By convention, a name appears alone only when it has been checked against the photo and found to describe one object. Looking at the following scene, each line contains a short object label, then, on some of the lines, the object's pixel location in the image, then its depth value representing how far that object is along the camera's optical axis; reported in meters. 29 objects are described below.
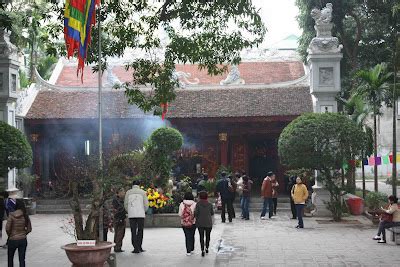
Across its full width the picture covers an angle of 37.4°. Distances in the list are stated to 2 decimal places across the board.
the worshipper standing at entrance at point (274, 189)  18.29
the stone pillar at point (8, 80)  19.47
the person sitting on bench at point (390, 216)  12.77
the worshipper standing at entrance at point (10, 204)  13.49
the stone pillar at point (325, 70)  19.12
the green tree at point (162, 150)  19.91
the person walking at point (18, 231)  9.69
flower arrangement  16.48
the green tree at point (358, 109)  20.91
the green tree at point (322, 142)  16.55
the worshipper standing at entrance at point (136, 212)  12.20
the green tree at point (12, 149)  16.11
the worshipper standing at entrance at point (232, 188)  17.39
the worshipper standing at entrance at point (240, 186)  18.23
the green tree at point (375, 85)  19.22
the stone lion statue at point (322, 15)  19.34
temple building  24.91
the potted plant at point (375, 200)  18.36
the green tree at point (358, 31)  24.53
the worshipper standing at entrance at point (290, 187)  18.18
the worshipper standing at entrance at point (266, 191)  18.08
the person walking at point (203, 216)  11.73
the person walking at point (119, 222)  12.08
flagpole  9.51
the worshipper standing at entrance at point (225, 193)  17.16
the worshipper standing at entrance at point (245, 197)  18.06
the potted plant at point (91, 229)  8.89
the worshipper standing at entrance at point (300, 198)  15.80
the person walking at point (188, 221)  11.76
